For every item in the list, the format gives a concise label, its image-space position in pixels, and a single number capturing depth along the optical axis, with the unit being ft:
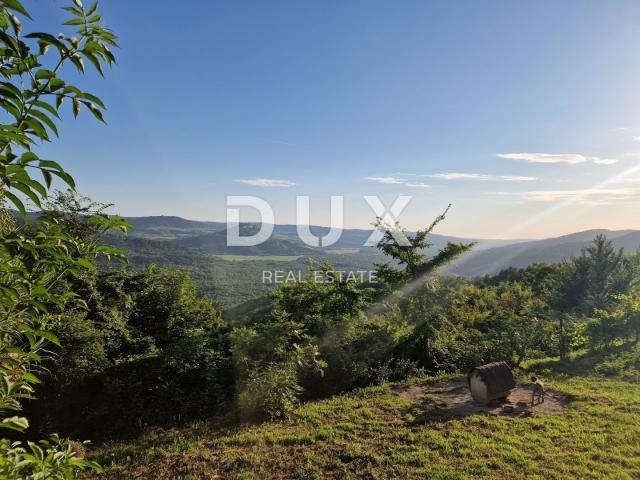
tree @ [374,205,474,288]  54.70
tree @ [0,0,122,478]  4.81
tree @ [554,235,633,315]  78.25
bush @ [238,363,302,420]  30.35
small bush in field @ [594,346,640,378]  42.04
